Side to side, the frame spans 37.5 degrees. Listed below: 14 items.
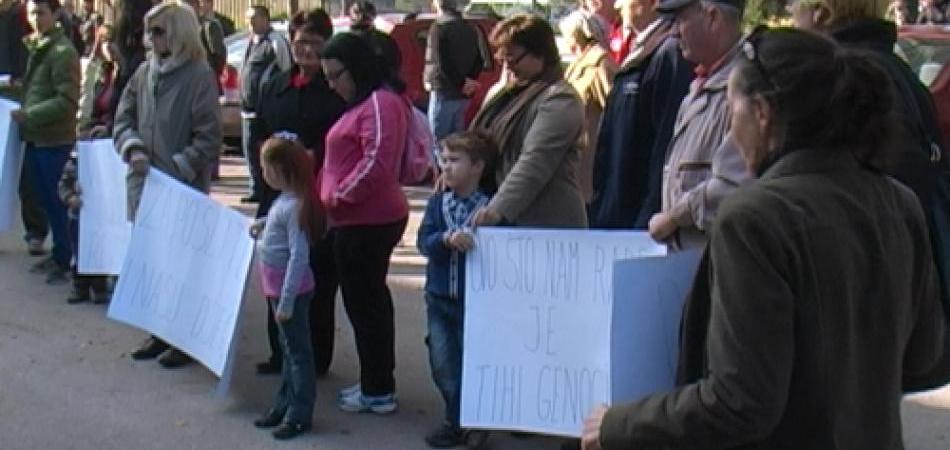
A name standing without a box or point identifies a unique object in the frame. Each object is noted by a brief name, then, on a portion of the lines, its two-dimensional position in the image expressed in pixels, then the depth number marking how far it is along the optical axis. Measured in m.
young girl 5.69
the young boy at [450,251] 5.37
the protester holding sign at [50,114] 8.61
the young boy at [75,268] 8.26
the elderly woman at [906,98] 3.73
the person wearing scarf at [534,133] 5.32
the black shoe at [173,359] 7.00
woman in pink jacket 5.86
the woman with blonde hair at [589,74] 6.55
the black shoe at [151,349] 7.18
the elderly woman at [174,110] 6.94
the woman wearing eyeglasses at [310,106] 6.36
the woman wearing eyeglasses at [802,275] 2.21
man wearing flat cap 4.05
